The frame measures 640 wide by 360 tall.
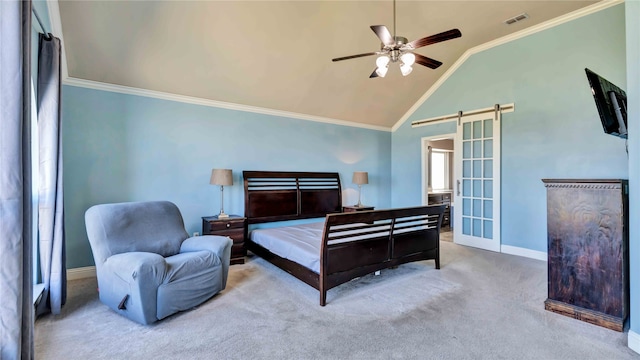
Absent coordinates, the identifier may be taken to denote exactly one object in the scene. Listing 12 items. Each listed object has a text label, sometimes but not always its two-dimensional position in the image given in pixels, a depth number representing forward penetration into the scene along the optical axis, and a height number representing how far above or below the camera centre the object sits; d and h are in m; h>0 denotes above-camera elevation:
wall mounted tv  2.50 +0.65
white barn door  5.05 -0.03
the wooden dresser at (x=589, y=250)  2.50 -0.62
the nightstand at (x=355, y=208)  5.90 -0.56
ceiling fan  2.57 +1.24
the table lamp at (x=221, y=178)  4.36 +0.04
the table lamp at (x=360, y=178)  6.04 +0.05
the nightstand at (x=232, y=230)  4.18 -0.70
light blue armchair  2.48 -0.74
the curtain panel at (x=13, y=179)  1.37 +0.01
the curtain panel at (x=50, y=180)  2.65 +0.01
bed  3.01 -0.71
